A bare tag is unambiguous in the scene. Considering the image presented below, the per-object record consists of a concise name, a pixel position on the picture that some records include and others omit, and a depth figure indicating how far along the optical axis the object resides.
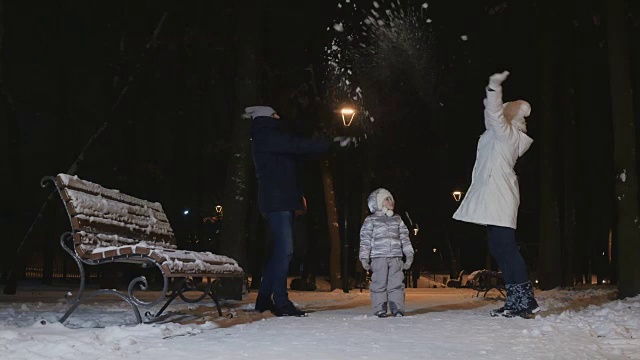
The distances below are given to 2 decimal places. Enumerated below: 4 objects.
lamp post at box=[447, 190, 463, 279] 42.59
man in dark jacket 7.28
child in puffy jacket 7.49
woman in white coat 7.01
